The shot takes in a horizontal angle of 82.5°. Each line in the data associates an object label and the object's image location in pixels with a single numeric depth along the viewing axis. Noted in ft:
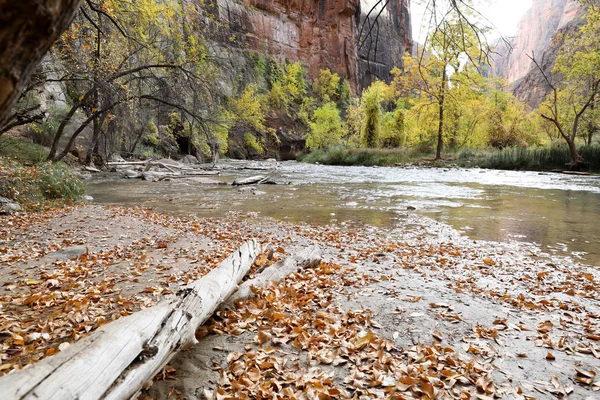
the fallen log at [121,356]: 5.37
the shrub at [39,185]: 30.12
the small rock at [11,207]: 27.14
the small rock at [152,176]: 63.84
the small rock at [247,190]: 48.52
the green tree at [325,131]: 158.10
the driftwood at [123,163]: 76.28
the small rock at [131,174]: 65.67
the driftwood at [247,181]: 56.79
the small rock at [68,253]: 17.21
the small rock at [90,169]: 67.38
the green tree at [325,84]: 230.07
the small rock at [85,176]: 58.39
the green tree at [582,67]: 73.41
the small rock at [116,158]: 85.92
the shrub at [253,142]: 155.63
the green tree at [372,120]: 126.82
